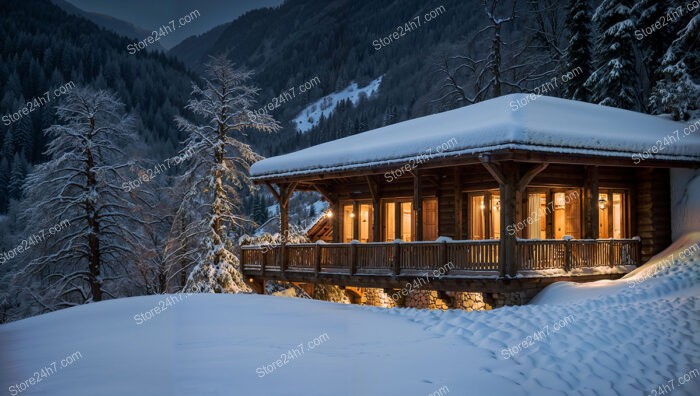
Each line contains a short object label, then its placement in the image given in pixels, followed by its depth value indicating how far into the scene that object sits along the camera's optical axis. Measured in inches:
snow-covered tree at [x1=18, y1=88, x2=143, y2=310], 877.2
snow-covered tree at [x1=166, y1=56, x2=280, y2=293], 900.0
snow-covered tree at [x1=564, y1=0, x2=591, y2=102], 1163.9
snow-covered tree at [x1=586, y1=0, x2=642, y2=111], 1030.4
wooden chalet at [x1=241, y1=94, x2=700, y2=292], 540.4
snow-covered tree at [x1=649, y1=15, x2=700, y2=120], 828.0
